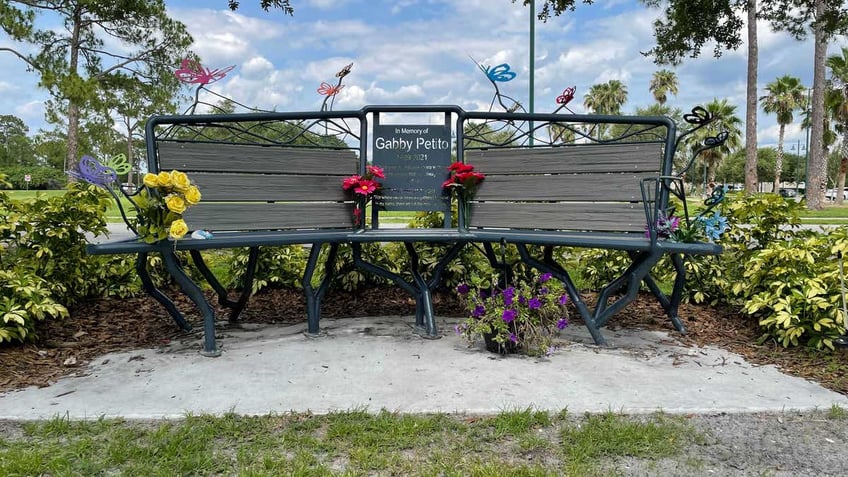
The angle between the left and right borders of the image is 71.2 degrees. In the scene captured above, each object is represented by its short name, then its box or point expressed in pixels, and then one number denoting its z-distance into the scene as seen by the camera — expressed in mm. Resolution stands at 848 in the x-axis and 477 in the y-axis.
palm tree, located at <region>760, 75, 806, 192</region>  41688
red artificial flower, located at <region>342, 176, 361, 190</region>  4484
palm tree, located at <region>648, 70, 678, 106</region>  55219
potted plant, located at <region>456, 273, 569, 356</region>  3734
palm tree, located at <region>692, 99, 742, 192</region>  46281
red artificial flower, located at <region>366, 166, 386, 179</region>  4509
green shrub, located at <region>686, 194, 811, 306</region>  4898
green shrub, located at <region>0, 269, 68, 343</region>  3720
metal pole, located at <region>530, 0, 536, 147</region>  11414
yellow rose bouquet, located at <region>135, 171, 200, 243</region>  3582
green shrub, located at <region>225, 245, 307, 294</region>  5809
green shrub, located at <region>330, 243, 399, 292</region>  5469
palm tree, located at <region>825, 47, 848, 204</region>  34188
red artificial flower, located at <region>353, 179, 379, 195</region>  4449
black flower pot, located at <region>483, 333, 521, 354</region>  3787
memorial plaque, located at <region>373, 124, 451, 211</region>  4672
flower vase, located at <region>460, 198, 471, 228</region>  4680
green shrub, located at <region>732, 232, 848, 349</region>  3855
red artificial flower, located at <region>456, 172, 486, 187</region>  4531
